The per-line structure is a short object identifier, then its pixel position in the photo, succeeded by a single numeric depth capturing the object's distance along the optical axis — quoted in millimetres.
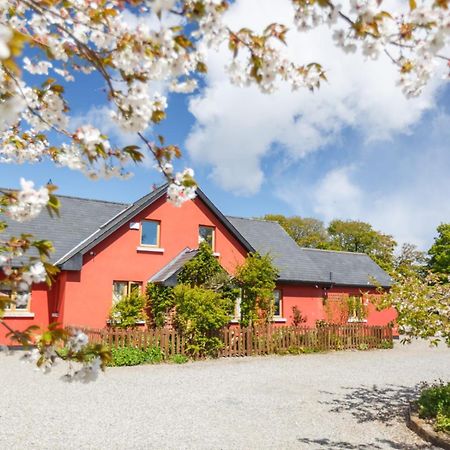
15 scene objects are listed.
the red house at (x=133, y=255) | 19031
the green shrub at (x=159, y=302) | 18891
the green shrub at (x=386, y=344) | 22306
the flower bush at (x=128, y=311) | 18703
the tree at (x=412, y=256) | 55906
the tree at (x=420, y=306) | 8500
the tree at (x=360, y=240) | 62750
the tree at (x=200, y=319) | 16719
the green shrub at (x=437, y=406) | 7324
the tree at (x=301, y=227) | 65688
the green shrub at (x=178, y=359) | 15688
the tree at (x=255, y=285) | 19812
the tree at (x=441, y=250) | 52344
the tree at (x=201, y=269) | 18984
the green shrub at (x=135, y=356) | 14719
